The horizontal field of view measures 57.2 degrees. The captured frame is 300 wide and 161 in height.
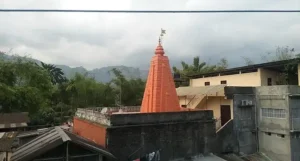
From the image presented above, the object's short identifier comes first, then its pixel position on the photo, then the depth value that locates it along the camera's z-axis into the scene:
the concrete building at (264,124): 18.02
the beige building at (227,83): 21.16
